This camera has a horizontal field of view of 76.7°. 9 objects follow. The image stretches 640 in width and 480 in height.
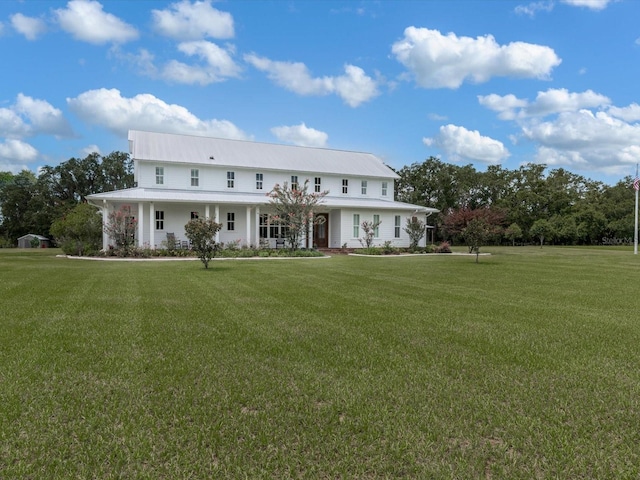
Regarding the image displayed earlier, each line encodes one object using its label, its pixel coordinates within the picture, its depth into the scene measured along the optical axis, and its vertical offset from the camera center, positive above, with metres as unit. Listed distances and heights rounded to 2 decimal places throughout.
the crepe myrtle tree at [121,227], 19.53 +0.65
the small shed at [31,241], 36.19 -0.03
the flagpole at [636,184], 23.84 +3.21
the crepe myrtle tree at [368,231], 24.69 +0.52
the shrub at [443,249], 24.56 -0.59
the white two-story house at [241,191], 22.91 +3.22
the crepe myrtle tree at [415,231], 25.02 +0.53
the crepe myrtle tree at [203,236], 13.08 +0.13
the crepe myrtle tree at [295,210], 21.22 +1.56
